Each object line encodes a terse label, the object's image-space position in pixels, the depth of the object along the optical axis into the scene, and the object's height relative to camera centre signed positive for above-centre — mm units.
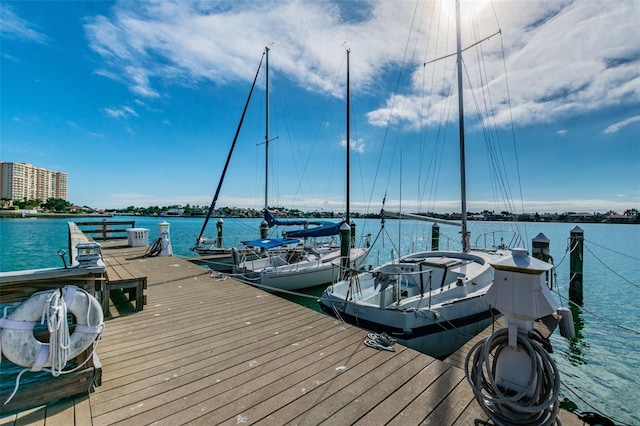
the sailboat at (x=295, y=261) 10070 -1876
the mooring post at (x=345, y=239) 10031 -813
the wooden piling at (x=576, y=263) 10375 -1661
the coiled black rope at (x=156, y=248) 10750 -1304
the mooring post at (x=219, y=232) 16903 -1051
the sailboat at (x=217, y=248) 13148 -1838
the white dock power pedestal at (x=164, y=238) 10898 -910
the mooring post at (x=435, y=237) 15034 -1096
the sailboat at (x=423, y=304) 5516 -1880
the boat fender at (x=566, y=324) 5723 -2147
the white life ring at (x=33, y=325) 2355 -1015
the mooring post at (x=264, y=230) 16328 -843
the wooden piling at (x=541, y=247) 9344 -964
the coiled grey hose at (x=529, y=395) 2361 -1534
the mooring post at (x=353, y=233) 16162 -1037
